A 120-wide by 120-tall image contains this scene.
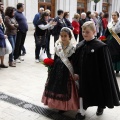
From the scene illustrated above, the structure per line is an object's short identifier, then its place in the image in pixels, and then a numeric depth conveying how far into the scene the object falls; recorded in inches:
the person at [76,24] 330.6
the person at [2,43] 225.5
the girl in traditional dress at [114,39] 216.8
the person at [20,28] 249.8
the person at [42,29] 252.5
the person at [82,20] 345.7
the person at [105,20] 423.5
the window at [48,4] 678.5
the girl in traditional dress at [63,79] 128.3
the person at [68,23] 292.2
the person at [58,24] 280.7
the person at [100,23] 418.3
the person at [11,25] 232.7
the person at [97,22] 390.6
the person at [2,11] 266.4
